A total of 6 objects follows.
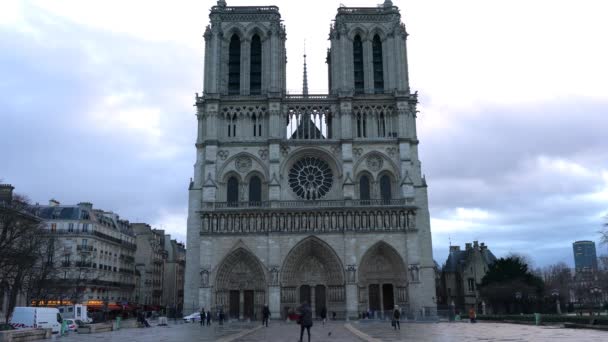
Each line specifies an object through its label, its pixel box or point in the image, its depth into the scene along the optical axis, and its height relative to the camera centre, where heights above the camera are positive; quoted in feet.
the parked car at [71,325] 106.01 -4.19
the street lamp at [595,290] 164.35 +0.82
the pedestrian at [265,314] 113.16 -2.94
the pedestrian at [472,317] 116.11 -4.24
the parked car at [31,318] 92.32 -2.43
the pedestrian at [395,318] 91.68 -3.34
